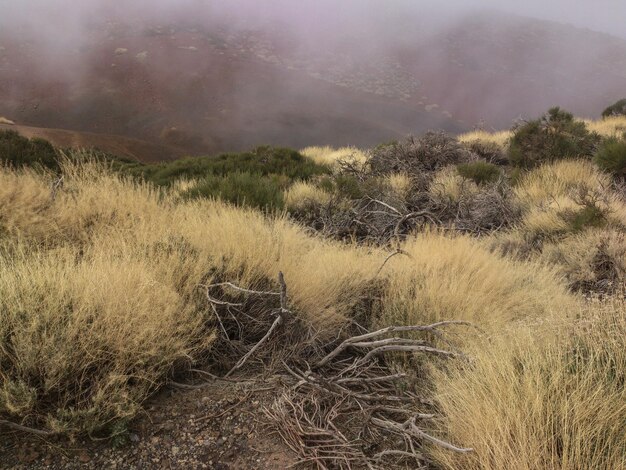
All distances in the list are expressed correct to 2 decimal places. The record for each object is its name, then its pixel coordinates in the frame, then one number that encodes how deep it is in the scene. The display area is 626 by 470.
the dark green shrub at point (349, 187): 7.58
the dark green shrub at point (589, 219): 5.25
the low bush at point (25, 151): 8.03
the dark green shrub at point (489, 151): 10.42
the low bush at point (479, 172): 8.21
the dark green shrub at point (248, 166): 10.02
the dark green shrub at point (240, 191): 5.89
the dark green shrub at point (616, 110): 14.43
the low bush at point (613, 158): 7.39
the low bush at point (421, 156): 9.62
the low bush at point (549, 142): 8.89
